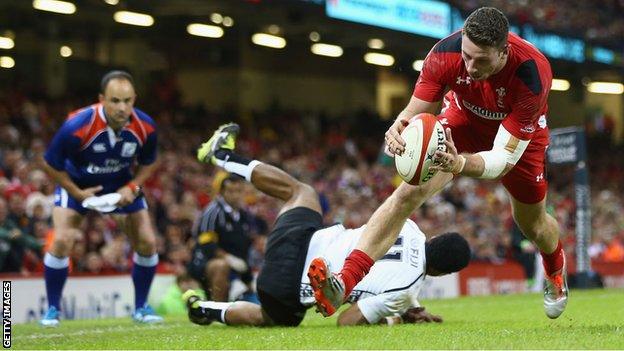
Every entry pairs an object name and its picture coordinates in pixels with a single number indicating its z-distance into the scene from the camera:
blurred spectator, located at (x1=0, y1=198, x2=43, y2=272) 27.42
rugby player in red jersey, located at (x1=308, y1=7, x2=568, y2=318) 13.39
